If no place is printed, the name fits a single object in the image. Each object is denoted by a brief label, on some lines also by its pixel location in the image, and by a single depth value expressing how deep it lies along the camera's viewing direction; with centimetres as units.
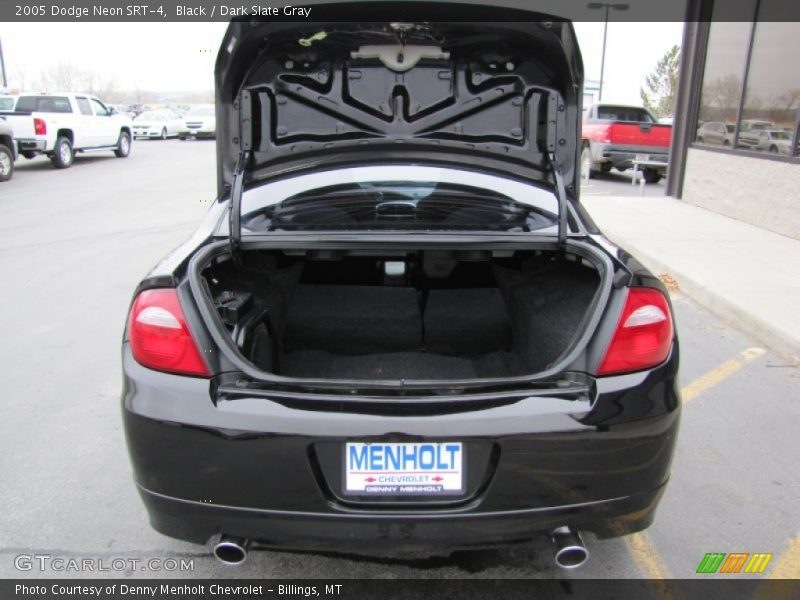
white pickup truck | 1602
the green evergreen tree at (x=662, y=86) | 4669
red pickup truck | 1531
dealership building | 877
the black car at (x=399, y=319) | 190
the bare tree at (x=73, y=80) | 7069
